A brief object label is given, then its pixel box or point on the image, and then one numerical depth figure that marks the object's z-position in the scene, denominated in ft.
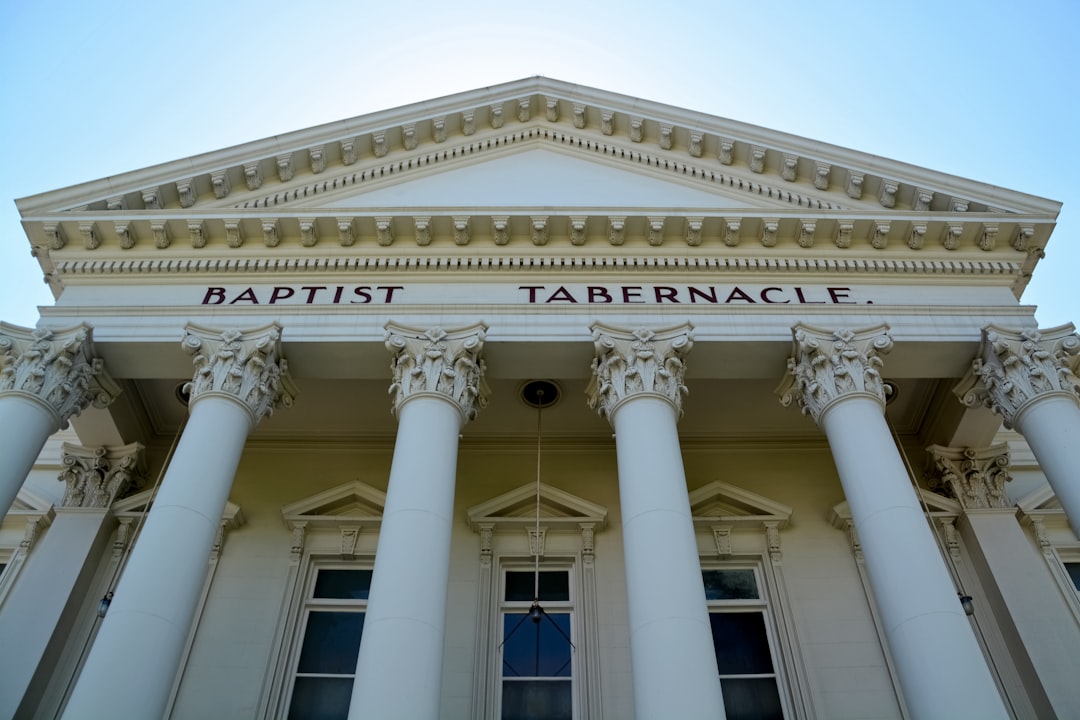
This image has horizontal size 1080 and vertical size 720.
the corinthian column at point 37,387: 38.93
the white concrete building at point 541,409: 40.42
